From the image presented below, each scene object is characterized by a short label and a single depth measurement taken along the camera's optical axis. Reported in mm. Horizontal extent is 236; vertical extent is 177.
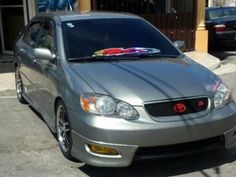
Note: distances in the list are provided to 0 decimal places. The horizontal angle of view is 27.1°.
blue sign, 11734
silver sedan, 4480
